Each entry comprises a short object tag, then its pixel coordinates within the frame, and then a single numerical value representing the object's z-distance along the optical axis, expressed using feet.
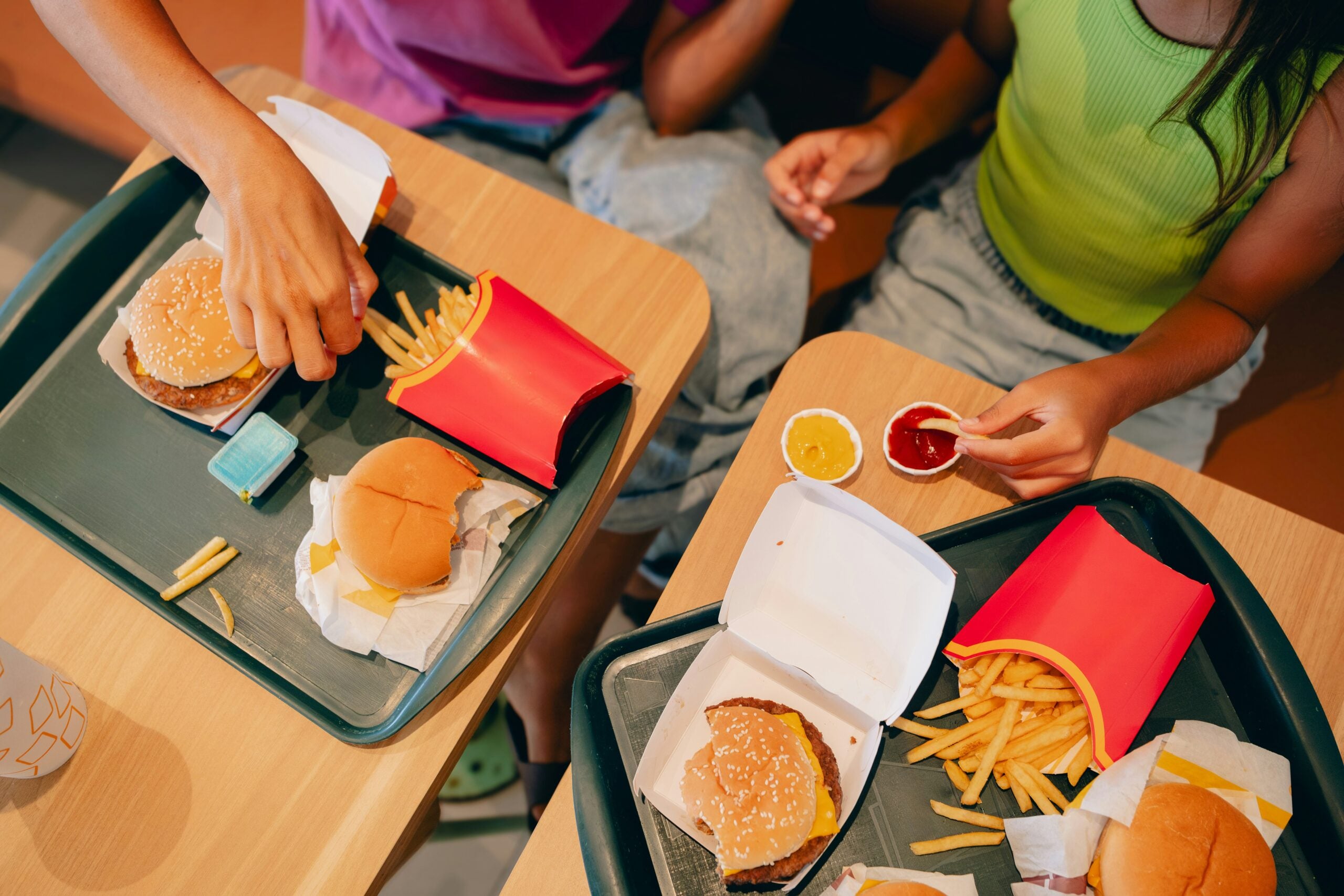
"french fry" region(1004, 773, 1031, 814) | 3.51
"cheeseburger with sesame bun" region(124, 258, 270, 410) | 3.95
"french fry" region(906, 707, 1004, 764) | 3.57
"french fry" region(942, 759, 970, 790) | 3.58
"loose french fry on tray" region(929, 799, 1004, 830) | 3.47
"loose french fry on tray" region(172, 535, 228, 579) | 3.90
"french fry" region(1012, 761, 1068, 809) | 3.51
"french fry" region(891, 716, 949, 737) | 3.61
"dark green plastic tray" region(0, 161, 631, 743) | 3.81
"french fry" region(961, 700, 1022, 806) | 3.49
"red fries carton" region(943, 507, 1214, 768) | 3.54
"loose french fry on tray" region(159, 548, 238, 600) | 3.86
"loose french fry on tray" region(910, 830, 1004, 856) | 3.44
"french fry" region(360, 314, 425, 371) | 4.17
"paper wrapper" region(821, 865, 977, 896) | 3.34
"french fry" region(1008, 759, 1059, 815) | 3.44
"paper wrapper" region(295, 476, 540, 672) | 3.77
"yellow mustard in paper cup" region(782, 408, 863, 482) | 4.11
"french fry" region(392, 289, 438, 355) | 4.19
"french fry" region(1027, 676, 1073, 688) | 3.62
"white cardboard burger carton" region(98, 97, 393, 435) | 4.26
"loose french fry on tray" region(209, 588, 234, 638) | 3.83
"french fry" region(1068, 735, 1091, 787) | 3.54
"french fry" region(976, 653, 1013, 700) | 3.62
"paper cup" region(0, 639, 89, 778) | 3.22
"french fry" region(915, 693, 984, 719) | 3.61
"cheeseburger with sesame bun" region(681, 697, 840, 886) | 3.26
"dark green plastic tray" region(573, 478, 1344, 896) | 3.39
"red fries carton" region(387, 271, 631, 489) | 3.85
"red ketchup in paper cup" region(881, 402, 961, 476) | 4.12
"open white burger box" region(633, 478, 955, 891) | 3.57
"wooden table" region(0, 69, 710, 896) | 3.51
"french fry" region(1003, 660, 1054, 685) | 3.64
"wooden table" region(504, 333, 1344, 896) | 3.89
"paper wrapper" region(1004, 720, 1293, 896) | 3.36
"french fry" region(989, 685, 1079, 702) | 3.58
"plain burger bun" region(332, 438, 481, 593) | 3.67
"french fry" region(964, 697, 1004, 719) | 3.62
